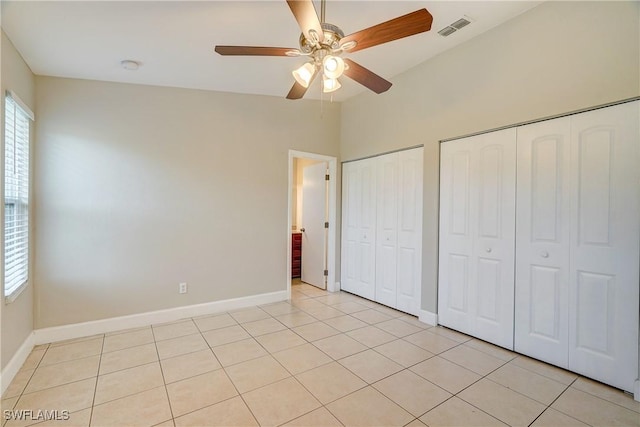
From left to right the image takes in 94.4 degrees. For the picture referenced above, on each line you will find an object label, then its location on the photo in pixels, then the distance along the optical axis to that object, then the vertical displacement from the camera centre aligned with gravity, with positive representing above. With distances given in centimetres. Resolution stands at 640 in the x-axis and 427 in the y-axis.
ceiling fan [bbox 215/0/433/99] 157 +101
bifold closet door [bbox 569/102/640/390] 204 -23
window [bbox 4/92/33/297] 228 +11
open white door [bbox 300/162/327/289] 475 -22
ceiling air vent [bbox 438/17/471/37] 254 +163
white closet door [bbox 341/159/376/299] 413 -24
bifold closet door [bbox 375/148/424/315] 352 -24
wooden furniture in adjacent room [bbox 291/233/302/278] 535 -77
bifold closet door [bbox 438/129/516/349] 270 -24
